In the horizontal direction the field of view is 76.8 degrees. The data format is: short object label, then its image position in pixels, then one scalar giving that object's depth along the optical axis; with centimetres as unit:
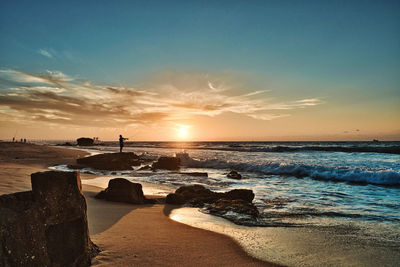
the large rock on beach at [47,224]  243
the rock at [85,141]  8195
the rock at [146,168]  1927
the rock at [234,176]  1435
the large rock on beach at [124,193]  754
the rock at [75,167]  1779
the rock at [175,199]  777
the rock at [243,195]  783
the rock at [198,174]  1565
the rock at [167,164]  1983
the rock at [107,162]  1898
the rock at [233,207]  654
